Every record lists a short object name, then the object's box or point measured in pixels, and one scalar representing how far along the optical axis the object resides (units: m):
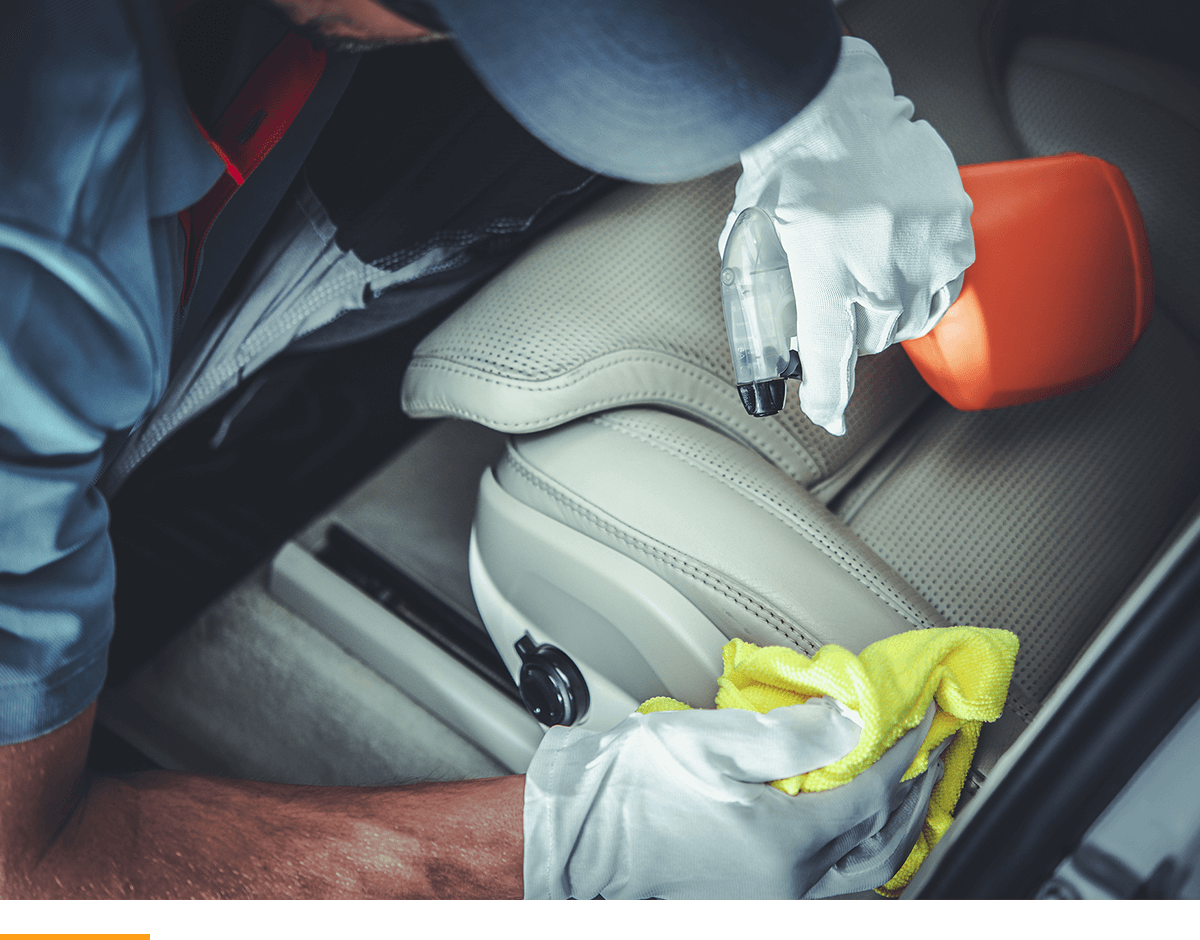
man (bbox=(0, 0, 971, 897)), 0.52
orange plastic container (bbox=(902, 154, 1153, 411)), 0.77
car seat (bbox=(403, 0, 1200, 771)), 0.71
